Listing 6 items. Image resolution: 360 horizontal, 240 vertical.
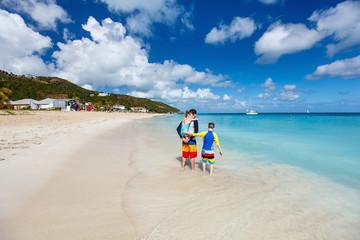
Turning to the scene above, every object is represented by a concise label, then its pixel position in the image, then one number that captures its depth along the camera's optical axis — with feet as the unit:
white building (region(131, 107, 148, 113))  432.41
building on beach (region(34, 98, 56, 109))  197.88
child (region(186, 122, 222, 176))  17.74
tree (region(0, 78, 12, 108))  132.32
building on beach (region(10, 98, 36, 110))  190.19
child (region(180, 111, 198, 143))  18.78
